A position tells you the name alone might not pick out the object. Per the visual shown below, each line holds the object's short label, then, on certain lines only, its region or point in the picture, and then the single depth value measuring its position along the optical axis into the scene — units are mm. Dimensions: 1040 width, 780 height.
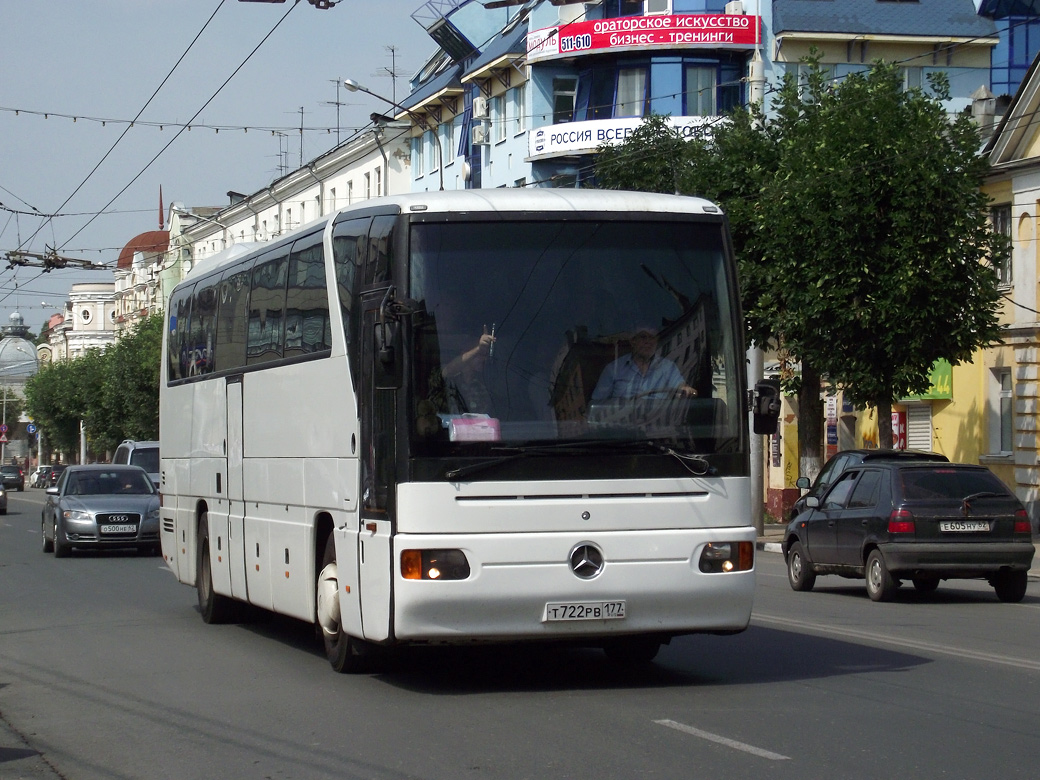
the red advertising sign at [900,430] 39125
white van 35781
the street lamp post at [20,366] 163375
